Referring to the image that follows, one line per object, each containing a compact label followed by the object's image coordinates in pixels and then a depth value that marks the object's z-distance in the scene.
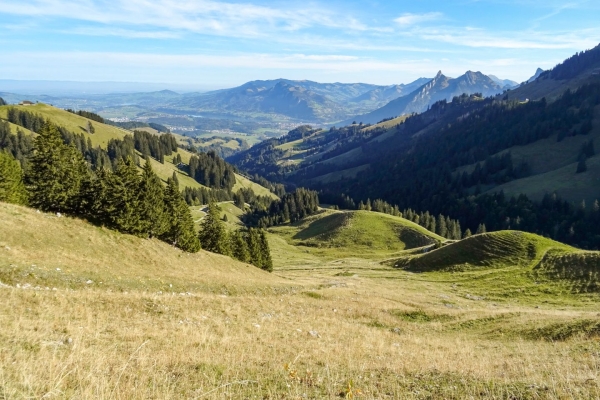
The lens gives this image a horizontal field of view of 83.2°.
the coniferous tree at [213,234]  64.12
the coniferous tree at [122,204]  39.97
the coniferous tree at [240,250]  68.19
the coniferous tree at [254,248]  70.06
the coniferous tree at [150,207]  43.22
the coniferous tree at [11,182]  47.97
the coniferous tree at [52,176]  39.62
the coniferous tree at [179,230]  48.31
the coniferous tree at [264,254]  71.51
